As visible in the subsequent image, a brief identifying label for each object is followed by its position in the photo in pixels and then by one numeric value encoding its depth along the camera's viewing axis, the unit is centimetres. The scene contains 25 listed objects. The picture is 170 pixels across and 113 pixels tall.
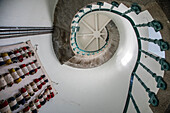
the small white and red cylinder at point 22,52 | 210
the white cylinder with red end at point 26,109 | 211
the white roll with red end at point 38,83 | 245
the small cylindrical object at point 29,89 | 219
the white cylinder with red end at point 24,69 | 210
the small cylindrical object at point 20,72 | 199
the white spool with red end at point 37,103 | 239
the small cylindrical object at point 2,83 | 167
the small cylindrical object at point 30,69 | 225
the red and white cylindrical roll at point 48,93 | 278
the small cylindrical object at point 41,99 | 252
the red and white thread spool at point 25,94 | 207
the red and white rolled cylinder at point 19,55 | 199
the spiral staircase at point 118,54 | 269
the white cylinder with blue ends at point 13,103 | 182
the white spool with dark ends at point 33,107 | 226
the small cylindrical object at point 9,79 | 176
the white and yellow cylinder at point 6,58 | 175
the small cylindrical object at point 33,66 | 235
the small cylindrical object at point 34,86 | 233
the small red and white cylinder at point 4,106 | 166
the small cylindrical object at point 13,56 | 187
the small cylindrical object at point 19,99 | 196
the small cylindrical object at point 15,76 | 188
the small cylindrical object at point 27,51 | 219
